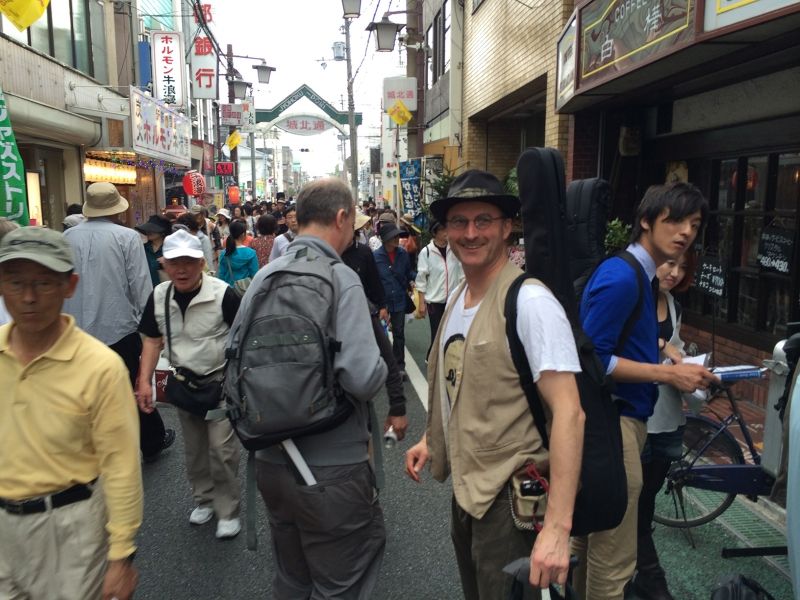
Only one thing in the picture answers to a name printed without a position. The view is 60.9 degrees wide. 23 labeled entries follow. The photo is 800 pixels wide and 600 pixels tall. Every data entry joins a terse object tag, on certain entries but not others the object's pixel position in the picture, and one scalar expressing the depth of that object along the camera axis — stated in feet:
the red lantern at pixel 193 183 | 71.00
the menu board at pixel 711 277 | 18.80
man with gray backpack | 7.64
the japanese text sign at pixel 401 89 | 70.64
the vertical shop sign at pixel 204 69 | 81.87
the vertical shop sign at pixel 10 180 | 16.07
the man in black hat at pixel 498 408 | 6.24
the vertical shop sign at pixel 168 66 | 63.36
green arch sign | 76.38
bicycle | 12.03
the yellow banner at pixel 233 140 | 98.43
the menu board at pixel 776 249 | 20.67
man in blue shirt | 8.43
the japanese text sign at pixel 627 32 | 17.67
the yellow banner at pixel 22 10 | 20.20
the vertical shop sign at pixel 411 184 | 53.88
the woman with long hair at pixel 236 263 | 26.35
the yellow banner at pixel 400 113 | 58.03
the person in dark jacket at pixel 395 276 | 25.49
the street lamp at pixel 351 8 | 55.52
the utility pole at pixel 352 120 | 69.74
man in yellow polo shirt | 6.82
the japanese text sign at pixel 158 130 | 46.24
